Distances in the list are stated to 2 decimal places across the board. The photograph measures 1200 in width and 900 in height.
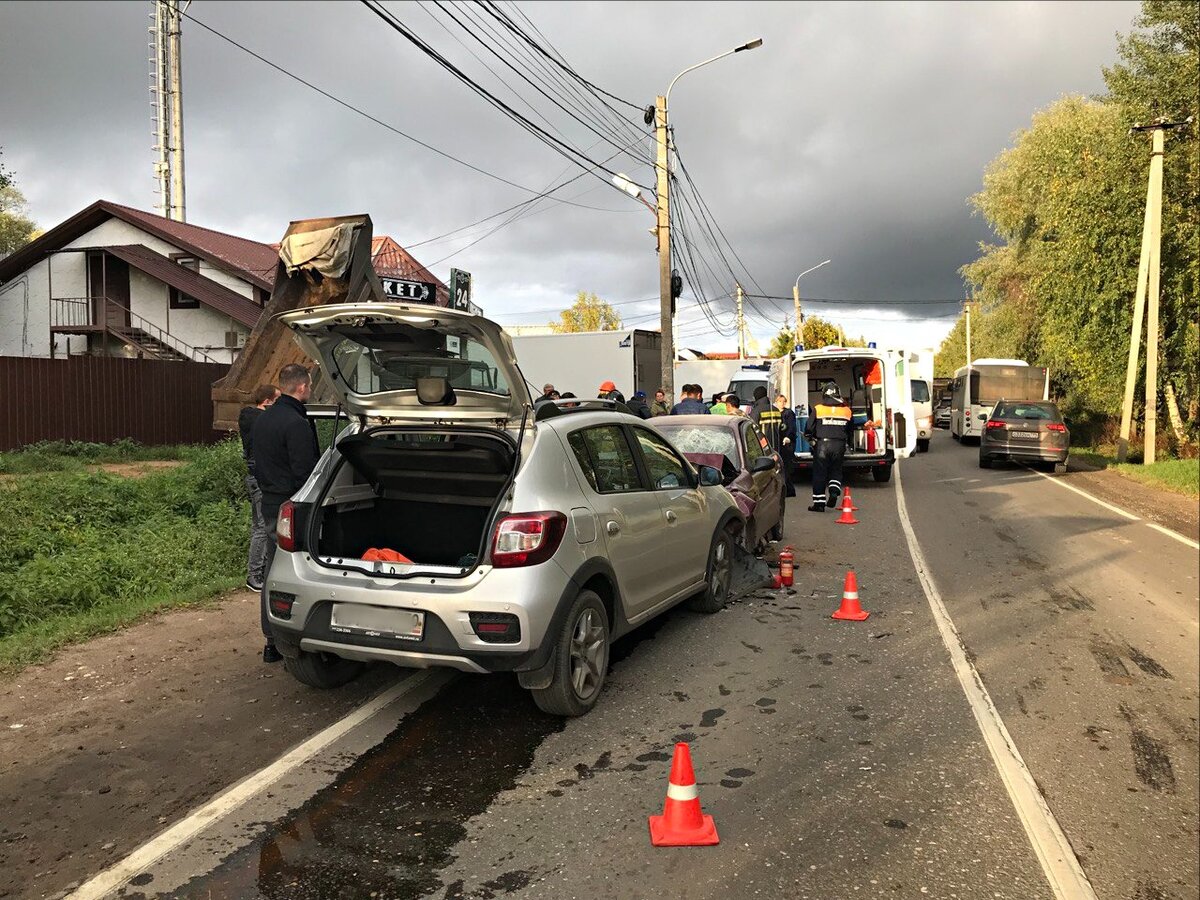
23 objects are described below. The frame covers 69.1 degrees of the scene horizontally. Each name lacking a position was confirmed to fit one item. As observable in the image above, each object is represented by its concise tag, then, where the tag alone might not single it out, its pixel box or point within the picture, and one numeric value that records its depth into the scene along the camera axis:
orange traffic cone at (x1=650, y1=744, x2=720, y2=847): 3.36
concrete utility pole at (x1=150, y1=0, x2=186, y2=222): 30.20
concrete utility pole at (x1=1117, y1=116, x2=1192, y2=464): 19.19
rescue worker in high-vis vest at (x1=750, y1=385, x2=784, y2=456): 13.84
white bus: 27.52
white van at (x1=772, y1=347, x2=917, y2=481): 16.55
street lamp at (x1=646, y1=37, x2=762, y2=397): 19.52
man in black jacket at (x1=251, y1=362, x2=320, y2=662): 5.57
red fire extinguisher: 7.94
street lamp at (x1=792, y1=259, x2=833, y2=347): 48.62
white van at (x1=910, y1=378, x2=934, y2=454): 26.20
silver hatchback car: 4.29
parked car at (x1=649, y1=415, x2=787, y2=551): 8.43
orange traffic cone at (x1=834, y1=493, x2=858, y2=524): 11.88
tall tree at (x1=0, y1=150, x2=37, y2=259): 50.19
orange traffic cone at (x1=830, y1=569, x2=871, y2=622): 6.79
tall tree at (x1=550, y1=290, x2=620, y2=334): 76.50
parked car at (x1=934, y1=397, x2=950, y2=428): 47.56
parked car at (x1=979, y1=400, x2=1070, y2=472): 19.58
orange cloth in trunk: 4.59
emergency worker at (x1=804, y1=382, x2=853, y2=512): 13.02
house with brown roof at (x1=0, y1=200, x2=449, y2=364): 25.95
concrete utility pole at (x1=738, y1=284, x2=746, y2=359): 55.00
